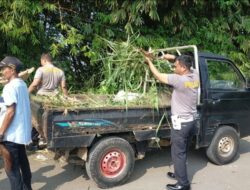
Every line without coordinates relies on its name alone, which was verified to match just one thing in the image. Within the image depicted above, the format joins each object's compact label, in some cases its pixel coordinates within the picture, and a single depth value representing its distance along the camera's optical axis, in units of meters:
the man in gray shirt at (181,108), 3.44
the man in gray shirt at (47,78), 4.51
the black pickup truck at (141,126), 3.28
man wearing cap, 2.90
